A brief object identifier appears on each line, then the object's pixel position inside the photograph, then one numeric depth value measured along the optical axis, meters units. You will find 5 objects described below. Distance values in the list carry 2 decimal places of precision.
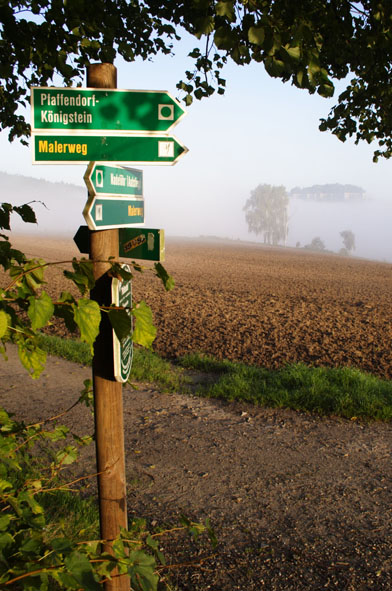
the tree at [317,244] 99.84
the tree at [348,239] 116.25
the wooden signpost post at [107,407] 2.40
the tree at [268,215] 135.38
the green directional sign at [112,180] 2.28
